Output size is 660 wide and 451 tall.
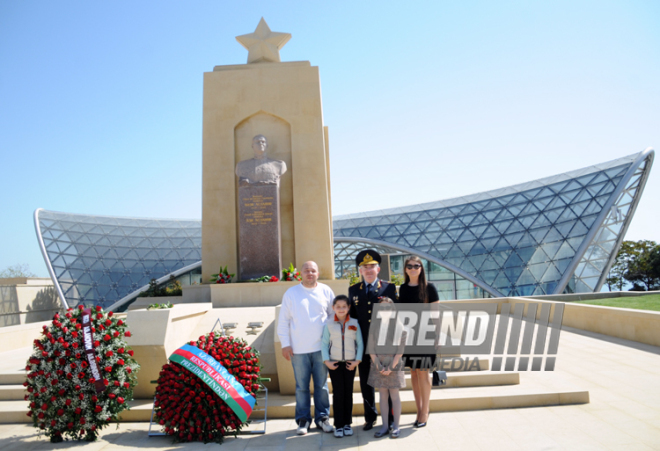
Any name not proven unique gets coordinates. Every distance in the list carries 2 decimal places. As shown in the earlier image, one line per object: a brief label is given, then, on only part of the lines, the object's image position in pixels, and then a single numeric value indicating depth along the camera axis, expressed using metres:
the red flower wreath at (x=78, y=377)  4.82
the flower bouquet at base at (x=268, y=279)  10.59
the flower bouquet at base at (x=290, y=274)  10.75
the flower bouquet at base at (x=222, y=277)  10.98
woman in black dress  4.99
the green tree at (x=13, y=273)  54.23
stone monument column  11.92
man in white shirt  5.08
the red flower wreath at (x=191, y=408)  4.80
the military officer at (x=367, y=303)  5.04
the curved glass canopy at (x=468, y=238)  27.08
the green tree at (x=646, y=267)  36.84
